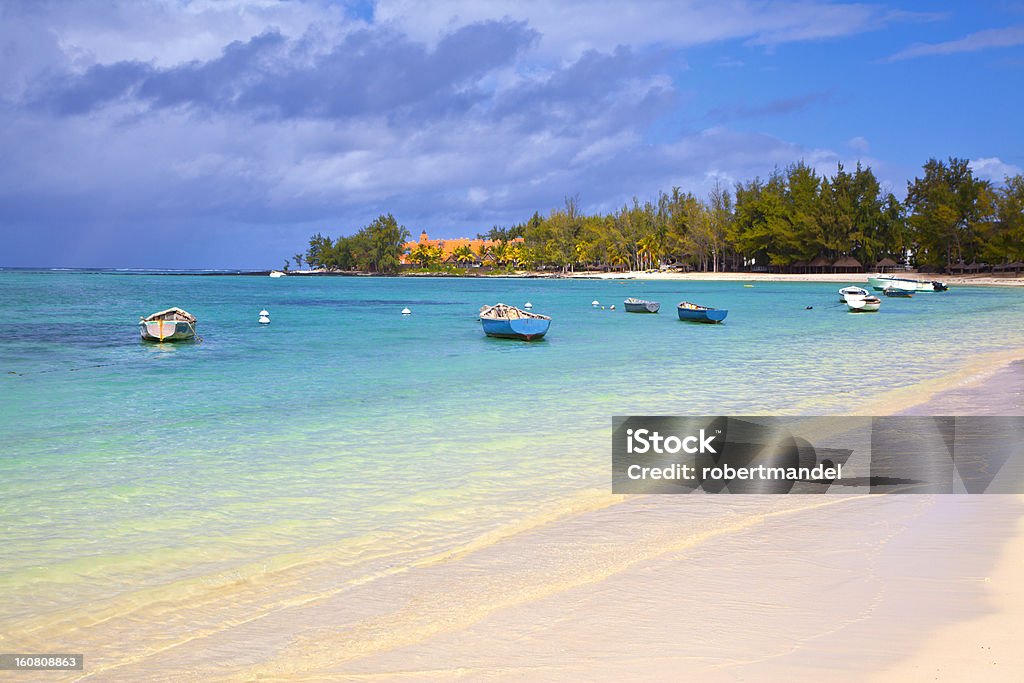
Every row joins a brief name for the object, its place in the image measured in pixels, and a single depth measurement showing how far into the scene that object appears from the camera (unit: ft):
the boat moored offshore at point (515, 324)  98.63
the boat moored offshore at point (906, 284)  246.27
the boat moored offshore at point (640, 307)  159.59
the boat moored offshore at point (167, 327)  94.07
